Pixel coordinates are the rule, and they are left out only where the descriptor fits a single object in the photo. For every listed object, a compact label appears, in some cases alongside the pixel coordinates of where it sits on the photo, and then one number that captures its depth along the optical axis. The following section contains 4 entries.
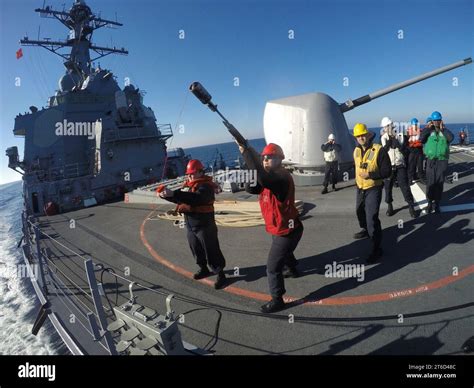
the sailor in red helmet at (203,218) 3.63
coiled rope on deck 6.37
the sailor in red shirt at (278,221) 2.88
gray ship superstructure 13.59
